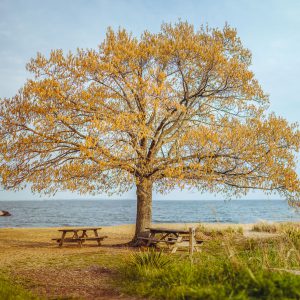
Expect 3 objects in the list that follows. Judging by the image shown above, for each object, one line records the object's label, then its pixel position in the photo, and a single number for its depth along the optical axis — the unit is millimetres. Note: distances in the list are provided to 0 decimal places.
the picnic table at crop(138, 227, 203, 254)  13822
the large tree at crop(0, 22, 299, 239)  14227
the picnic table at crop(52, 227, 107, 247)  16969
